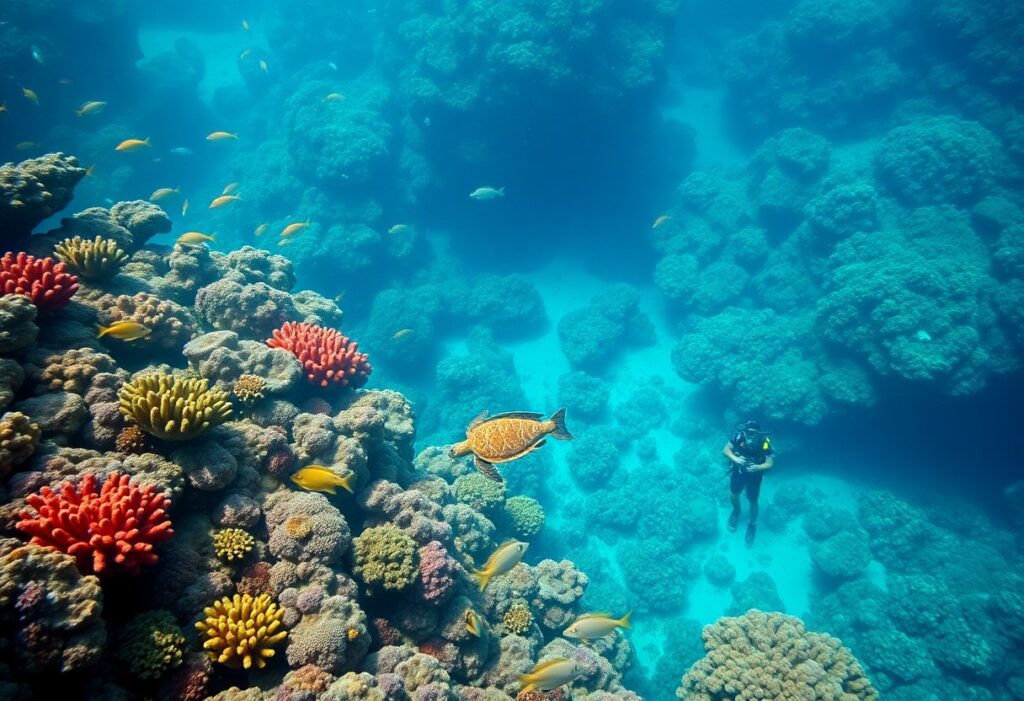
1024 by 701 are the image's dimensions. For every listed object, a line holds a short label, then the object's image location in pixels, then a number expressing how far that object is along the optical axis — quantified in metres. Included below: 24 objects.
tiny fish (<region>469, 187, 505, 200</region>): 15.45
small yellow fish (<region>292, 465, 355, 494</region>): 4.64
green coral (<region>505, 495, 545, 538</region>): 9.66
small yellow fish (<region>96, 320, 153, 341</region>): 5.11
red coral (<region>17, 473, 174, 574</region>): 3.07
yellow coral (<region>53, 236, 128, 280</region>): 5.74
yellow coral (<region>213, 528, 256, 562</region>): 4.06
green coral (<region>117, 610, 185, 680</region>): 3.16
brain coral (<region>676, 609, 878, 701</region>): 6.82
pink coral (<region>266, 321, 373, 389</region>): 6.34
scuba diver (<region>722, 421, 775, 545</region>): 10.20
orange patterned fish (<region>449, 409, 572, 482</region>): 4.06
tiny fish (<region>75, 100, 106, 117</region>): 14.32
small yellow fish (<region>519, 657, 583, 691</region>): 4.52
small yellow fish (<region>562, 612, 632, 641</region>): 5.54
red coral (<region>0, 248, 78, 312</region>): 4.64
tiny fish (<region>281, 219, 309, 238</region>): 13.45
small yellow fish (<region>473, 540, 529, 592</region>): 5.12
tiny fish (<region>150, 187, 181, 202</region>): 13.77
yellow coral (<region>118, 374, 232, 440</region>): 4.02
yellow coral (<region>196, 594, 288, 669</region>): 3.43
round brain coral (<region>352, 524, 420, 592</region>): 4.79
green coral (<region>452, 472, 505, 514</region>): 8.80
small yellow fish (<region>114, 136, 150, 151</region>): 12.88
